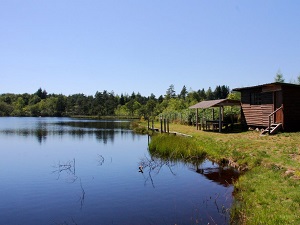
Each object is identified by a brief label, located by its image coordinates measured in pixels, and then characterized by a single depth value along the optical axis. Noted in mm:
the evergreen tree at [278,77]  50034
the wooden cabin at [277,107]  18839
